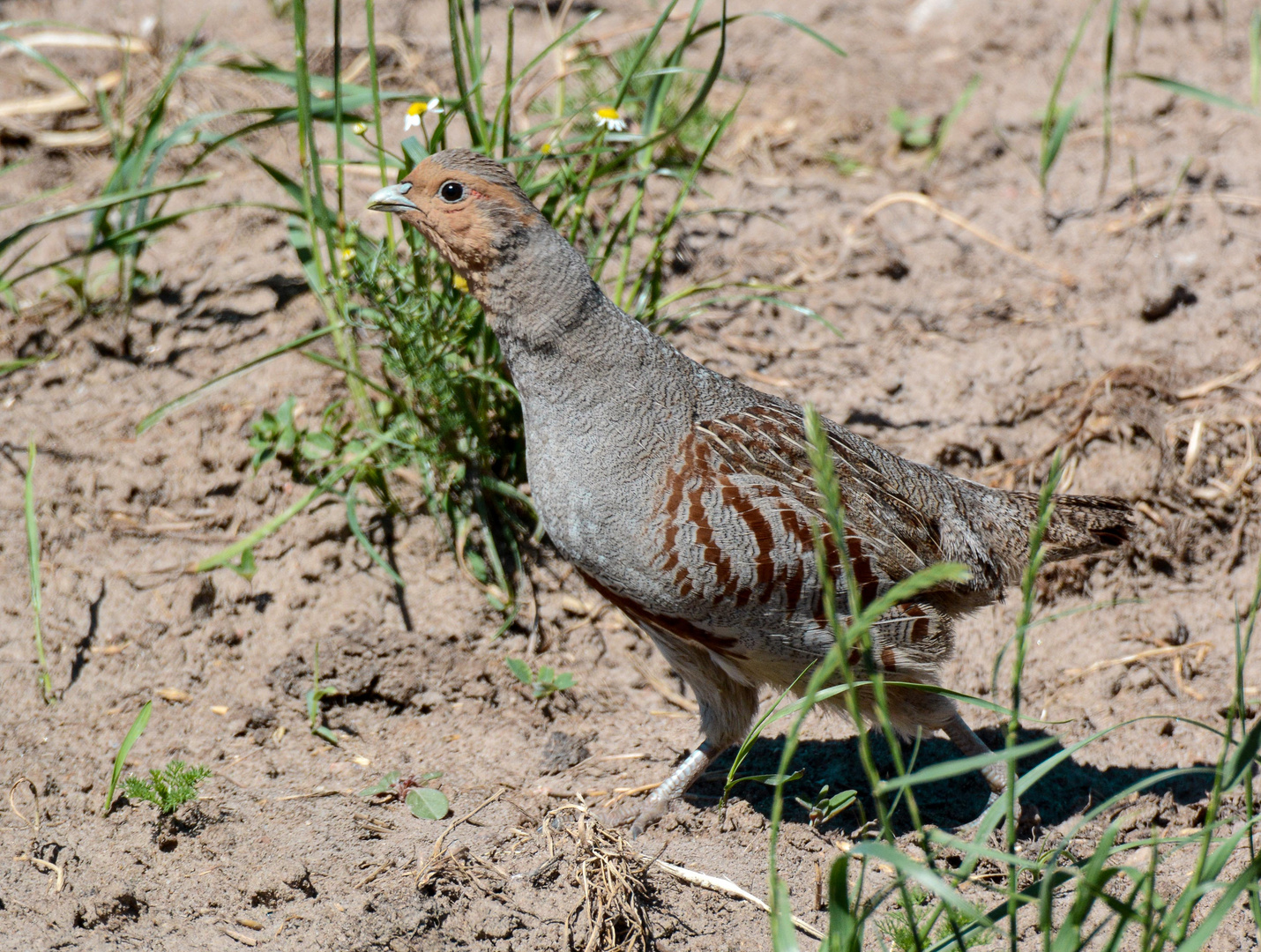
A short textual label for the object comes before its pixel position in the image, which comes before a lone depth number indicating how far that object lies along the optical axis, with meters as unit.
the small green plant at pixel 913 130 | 11.17
